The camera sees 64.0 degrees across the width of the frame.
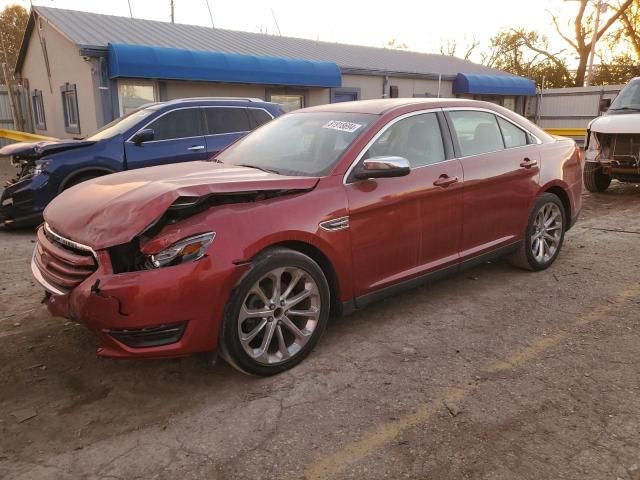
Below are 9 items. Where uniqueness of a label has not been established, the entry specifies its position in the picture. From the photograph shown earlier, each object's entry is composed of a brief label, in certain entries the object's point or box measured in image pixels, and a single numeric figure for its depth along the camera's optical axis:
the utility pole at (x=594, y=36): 27.23
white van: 8.61
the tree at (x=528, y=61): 35.69
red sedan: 2.77
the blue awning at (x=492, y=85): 21.94
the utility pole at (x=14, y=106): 19.02
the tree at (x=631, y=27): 32.09
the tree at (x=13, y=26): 36.25
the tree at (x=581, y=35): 34.06
